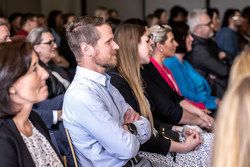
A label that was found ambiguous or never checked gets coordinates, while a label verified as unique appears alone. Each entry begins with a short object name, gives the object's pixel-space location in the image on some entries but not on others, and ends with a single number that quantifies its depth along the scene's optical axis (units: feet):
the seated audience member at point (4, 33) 9.27
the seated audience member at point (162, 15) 23.62
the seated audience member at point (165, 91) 9.60
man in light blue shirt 6.15
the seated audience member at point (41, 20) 19.85
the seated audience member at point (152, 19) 23.06
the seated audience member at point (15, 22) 21.07
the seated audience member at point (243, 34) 19.48
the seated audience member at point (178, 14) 23.18
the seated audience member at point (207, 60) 14.60
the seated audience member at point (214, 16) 18.97
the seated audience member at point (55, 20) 22.11
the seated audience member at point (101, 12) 21.81
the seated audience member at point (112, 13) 24.00
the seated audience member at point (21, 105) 5.03
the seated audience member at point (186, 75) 12.09
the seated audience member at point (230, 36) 18.01
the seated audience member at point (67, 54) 16.44
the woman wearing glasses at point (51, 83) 9.54
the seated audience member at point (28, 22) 18.24
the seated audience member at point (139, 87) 7.66
